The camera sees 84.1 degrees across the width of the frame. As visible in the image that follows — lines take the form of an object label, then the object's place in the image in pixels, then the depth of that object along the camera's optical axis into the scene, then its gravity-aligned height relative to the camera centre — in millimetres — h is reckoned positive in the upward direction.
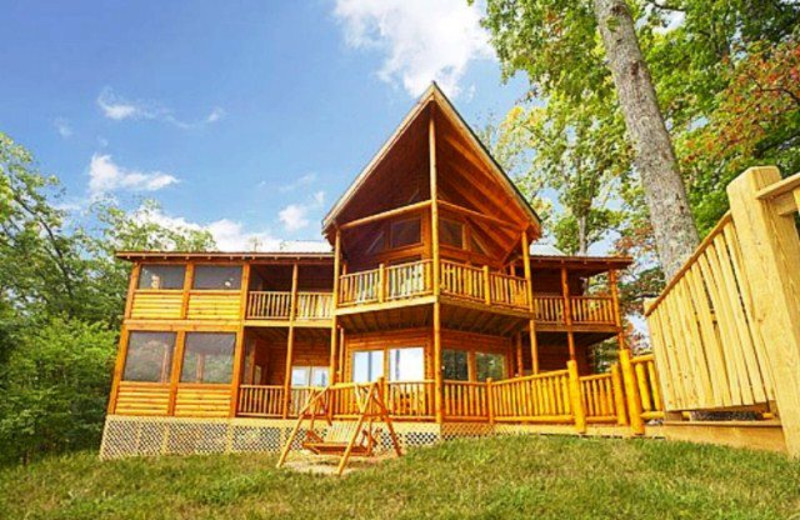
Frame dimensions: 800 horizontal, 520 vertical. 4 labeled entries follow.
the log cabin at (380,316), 12672 +2586
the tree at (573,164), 23255 +12540
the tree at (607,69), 6949 +7059
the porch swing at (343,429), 7855 -598
